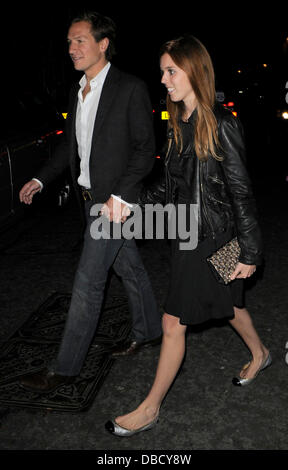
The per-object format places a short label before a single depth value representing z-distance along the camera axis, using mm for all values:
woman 2664
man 3248
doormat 3349
